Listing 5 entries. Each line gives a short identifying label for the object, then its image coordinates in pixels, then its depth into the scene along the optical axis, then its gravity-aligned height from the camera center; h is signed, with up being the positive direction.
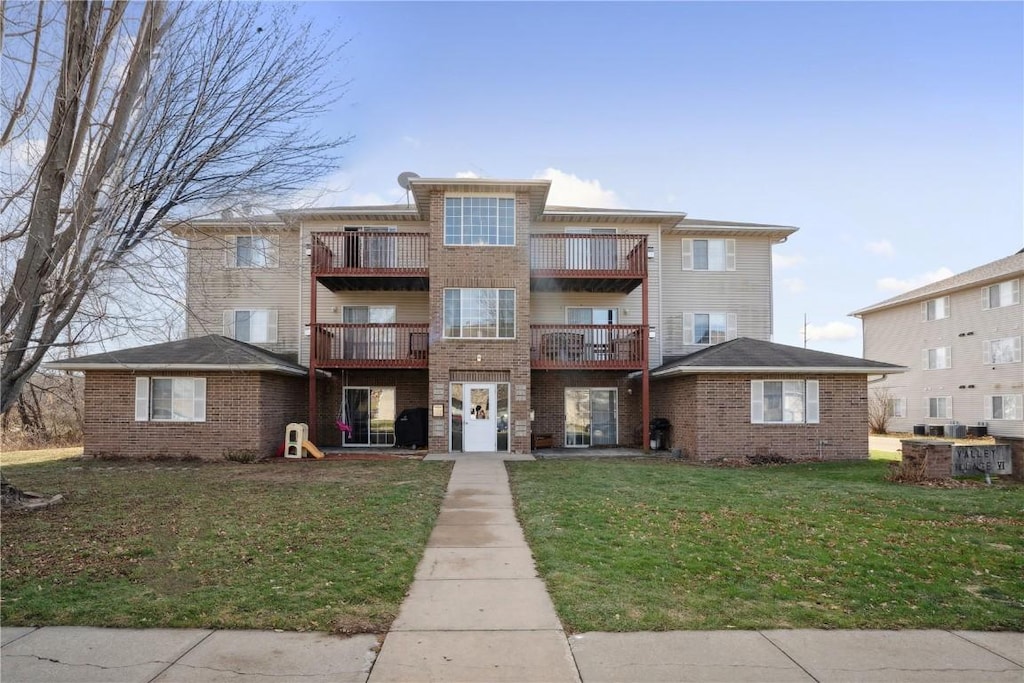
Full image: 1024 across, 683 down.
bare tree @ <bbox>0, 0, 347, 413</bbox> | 7.39 +2.72
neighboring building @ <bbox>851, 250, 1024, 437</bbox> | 26.06 +1.52
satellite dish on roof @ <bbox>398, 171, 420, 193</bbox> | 21.48 +7.06
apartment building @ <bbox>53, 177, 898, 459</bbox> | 16.72 +1.11
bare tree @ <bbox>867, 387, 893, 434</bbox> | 32.72 -1.66
